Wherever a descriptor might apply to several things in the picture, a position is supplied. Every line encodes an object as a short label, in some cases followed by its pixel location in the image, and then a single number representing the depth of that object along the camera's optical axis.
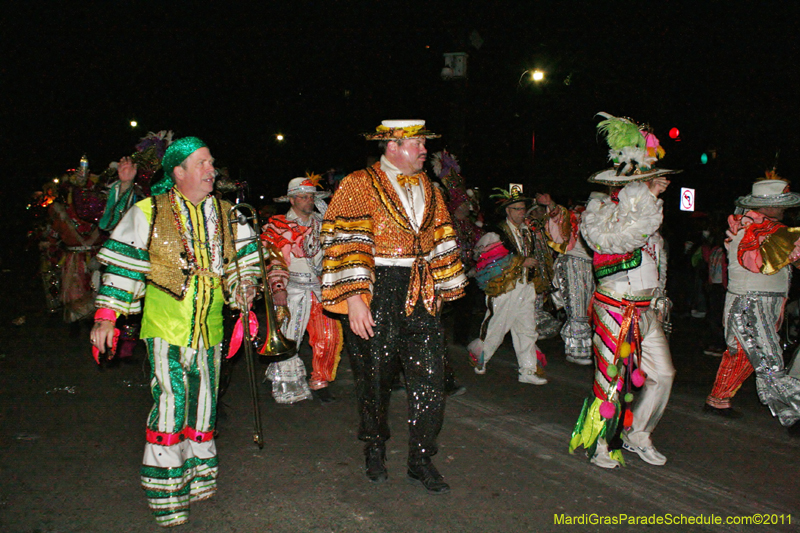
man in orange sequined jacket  3.85
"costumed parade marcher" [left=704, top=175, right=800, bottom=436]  5.31
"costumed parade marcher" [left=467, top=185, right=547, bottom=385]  6.92
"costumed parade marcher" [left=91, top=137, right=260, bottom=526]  3.57
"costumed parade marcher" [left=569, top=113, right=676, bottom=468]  4.46
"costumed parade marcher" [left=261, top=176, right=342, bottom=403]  6.04
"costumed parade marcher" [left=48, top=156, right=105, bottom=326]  9.04
